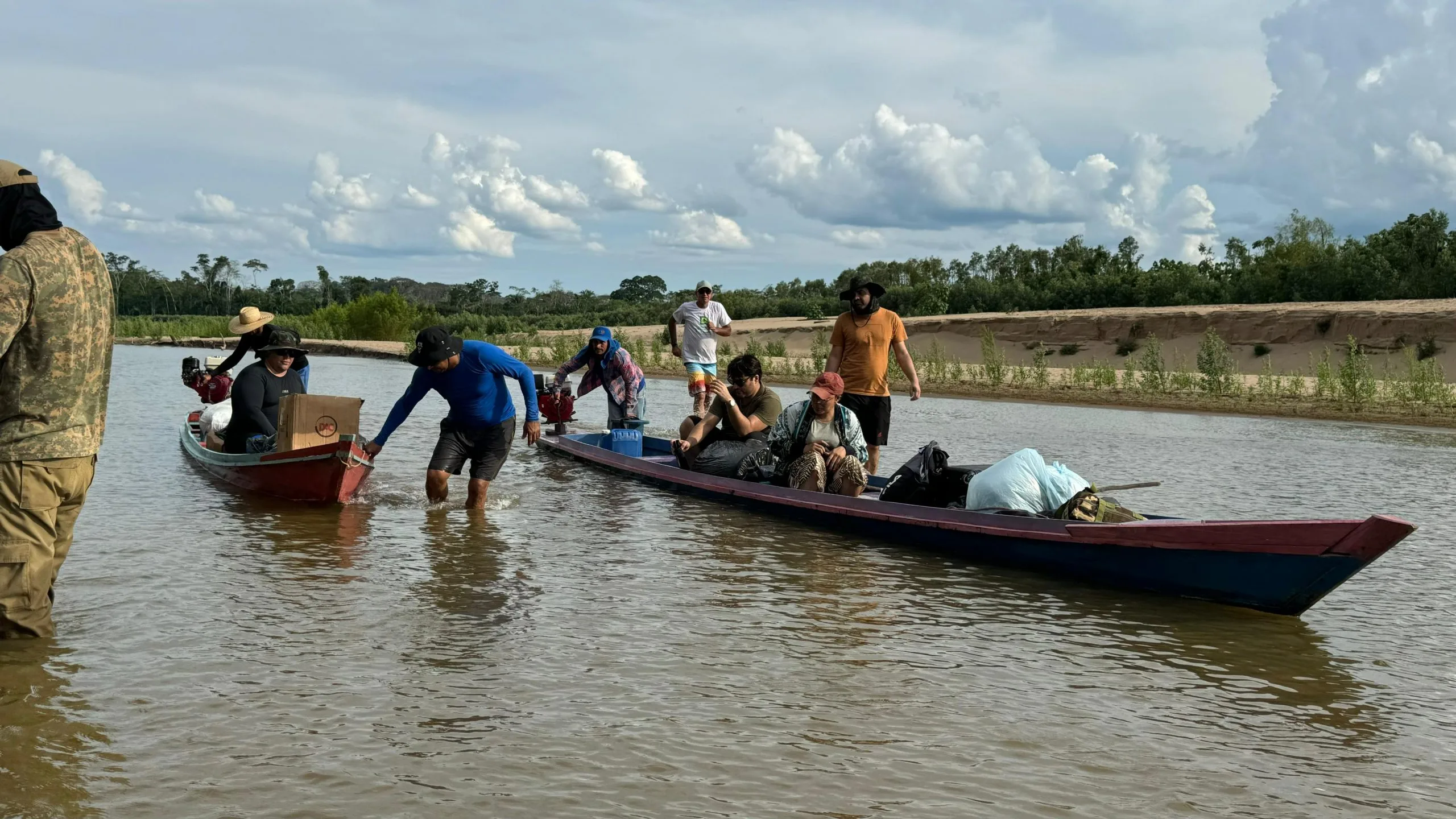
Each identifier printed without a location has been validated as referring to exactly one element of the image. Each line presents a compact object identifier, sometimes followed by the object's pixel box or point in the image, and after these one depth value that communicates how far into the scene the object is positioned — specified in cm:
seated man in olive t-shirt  1066
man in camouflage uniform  517
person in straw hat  1134
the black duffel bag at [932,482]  909
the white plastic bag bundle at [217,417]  1288
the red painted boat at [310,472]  1006
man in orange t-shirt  1093
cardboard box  1046
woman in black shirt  1094
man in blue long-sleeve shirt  963
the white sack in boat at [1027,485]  823
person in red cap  972
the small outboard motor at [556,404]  1587
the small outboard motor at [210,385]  1387
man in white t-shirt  1517
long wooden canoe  659
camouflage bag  791
